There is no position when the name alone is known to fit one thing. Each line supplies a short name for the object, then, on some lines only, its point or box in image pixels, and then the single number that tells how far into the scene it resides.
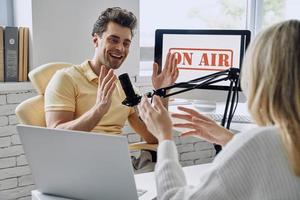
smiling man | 1.70
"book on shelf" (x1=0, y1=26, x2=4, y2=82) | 2.28
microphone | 1.26
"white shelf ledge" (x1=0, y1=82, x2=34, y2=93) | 2.29
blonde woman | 0.83
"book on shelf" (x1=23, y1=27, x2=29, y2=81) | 2.38
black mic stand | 1.32
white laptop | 0.99
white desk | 1.17
